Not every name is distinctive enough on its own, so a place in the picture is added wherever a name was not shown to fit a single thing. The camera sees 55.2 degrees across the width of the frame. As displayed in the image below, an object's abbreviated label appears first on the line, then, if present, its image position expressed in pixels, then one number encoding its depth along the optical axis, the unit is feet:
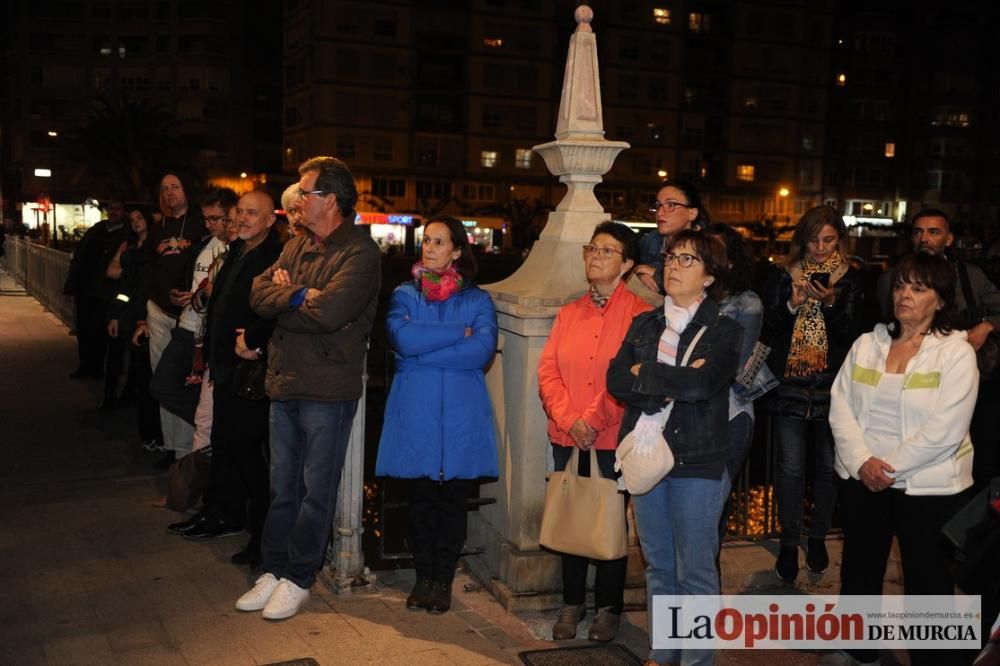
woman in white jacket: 13.64
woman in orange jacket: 14.84
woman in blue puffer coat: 16.06
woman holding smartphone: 17.56
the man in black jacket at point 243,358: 17.94
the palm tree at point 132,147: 211.61
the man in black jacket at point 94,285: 36.81
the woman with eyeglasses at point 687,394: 13.08
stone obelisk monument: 16.94
